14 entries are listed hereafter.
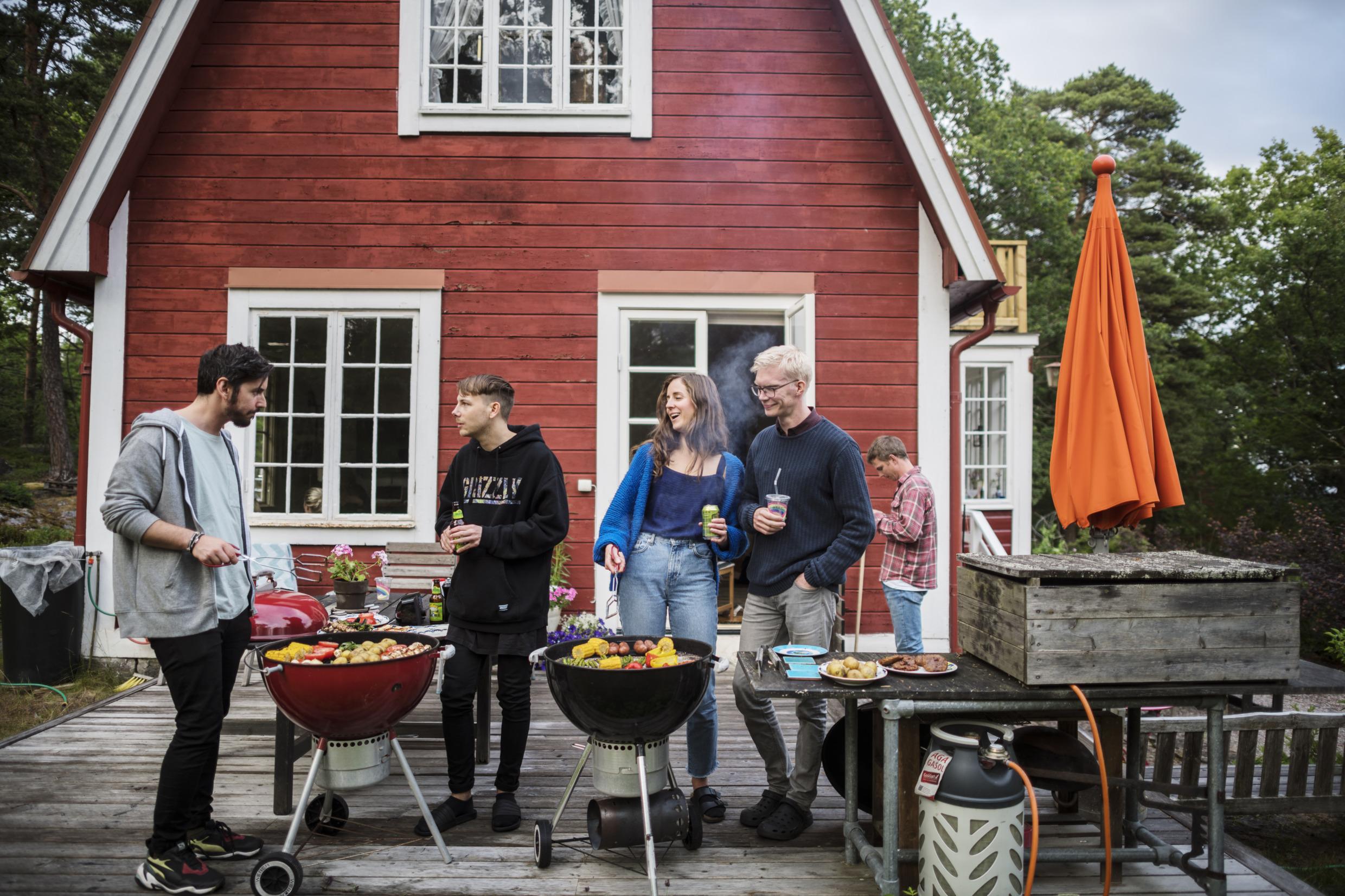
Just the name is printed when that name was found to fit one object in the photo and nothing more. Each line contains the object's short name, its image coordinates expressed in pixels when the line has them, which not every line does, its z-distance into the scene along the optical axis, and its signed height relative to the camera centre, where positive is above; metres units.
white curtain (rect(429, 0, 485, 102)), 6.44 +3.25
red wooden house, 6.28 +1.71
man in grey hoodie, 2.87 -0.40
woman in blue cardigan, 3.60 -0.26
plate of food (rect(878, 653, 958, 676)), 3.10 -0.70
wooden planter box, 2.82 -0.48
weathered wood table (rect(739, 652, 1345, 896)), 2.84 -0.80
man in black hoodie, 3.46 -0.42
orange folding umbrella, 3.33 +0.27
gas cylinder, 2.73 -1.10
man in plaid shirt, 5.26 -0.49
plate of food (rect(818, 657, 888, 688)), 2.88 -0.67
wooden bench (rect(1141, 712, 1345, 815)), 3.67 -1.22
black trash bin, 5.79 -1.14
